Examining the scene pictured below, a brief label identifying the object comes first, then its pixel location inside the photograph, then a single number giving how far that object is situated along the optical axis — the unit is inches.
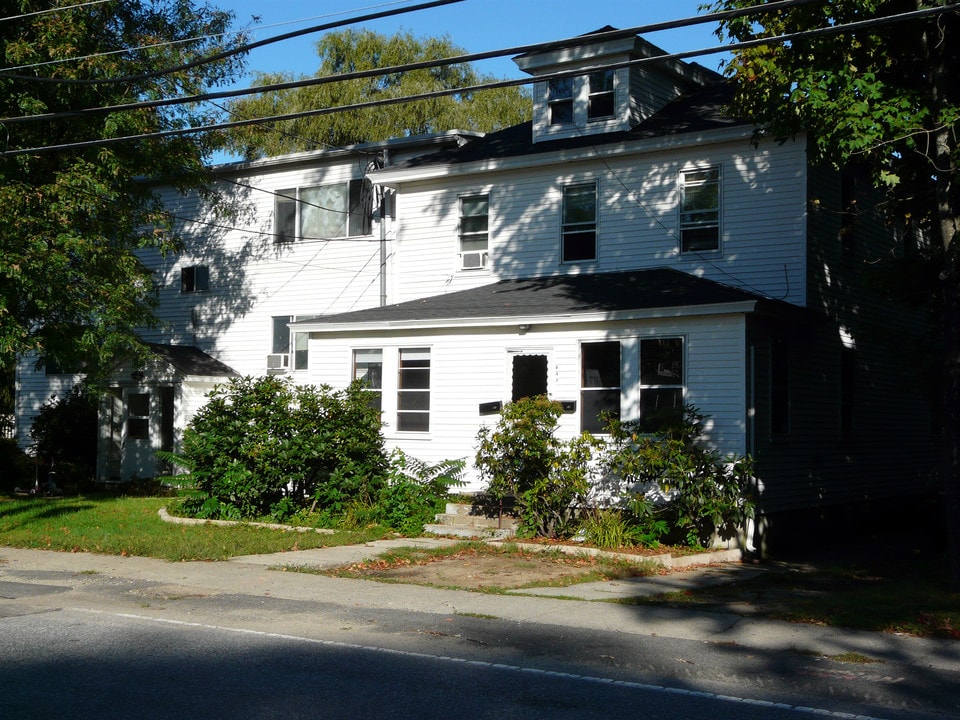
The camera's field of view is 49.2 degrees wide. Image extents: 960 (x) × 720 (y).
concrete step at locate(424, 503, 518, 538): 669.9
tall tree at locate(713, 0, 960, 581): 510.6
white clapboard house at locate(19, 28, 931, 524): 692.1
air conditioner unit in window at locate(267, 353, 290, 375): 995.3
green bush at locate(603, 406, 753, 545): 605.3
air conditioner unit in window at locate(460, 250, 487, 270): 868.6
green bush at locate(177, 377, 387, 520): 700.0
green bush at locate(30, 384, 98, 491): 999.0
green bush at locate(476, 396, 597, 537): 634.2
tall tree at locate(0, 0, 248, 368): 729.6
